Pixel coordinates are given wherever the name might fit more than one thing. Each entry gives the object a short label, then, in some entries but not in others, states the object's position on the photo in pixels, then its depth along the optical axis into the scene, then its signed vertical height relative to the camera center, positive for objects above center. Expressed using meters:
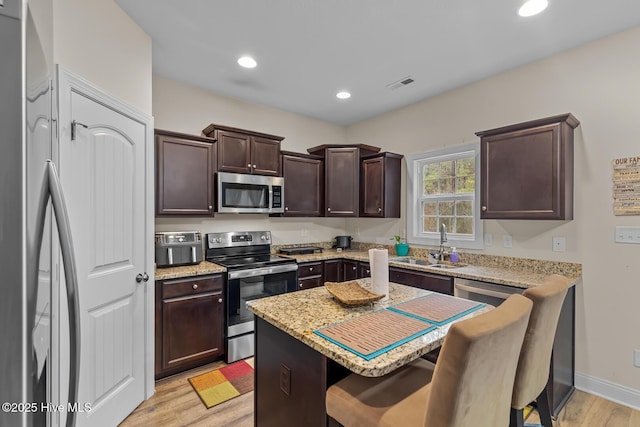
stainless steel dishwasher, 2.30 -0.64
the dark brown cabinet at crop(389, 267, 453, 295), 2.70 -0.65
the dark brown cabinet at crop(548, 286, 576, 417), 2.11 -1.13
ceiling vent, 3.12 +1.47
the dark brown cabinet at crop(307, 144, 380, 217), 4.02 +0.49
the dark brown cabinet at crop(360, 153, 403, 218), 3.80 +0.40
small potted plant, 3.77 -0.44
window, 3.26 +0.23
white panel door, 1.70 -0.20
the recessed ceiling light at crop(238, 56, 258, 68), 2.72 +1.49
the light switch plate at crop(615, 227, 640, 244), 2.21 -0.16
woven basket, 1.58 -0.46
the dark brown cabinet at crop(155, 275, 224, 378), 2.46 -0.96
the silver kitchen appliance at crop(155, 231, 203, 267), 2.67 -0.31
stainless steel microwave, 3.16 +0.26
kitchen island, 1.10 -0.62
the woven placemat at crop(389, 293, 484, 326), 1.47 -0.52
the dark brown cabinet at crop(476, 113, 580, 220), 2.35 +0.39
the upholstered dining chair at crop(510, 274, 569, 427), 1.34 -0.63
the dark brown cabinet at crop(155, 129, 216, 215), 2.73 +0.43
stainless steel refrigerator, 0.57 +0.01
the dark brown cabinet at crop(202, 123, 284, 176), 3.16 +0.76
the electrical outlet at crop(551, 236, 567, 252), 2.55 -0.26
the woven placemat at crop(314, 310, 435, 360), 1.12 -0.51
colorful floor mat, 2.29 -1.43
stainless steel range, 2.84 -0.62
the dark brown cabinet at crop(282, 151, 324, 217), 3.78 +0.43
